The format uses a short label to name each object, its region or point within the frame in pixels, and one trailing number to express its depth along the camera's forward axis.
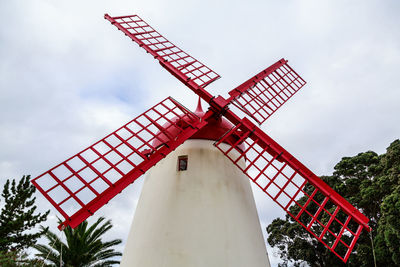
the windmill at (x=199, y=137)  4.84
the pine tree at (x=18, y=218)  10.79
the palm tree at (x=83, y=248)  12.65
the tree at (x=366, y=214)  10.67
